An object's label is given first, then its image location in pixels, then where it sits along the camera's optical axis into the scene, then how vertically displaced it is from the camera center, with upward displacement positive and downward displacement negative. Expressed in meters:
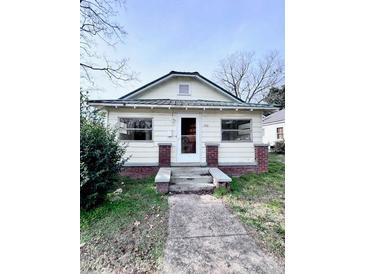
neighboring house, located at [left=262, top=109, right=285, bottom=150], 15.39 +1.11
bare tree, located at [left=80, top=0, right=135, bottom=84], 5.04 +3.81
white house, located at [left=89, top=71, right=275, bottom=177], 6.84 +0.23
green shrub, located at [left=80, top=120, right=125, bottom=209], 3.80 -0.51
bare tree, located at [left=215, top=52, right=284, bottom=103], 23.81 +8.75
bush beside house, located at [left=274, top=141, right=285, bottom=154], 13.91 -0.56
